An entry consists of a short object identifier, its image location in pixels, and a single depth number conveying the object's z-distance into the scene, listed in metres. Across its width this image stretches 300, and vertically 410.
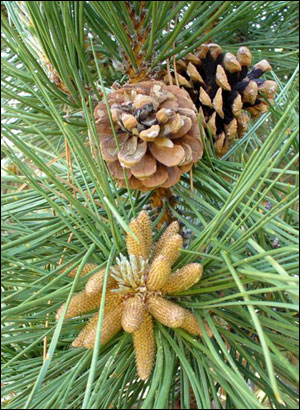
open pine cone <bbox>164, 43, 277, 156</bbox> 0.55
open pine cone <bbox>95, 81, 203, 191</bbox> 0.46
